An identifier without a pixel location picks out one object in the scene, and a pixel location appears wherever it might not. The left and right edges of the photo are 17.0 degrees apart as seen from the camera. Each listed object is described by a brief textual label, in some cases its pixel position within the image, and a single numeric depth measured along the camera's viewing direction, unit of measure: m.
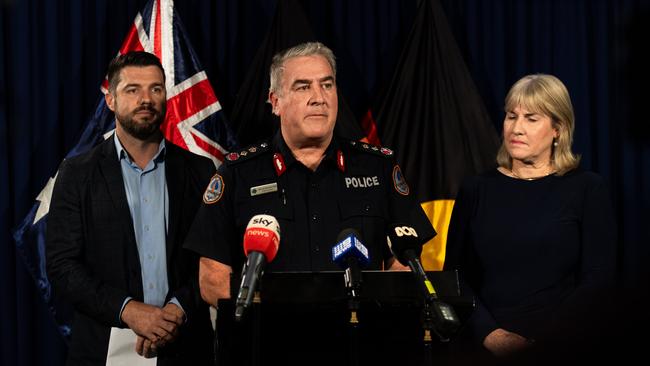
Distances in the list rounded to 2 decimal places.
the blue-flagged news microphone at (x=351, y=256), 4.47
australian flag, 5.87
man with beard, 5.33
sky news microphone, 4.39
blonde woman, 5.22
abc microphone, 4.40
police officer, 5.17
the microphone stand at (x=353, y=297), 4.47
